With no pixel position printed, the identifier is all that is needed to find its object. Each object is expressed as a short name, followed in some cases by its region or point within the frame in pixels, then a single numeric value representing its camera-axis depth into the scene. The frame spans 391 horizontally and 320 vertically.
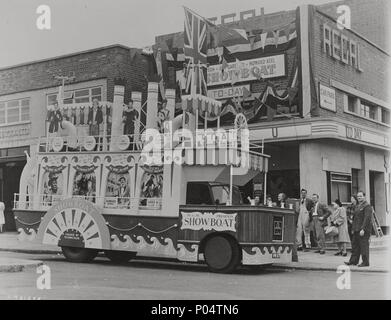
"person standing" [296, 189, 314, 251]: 16.95
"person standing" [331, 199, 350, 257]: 16.33
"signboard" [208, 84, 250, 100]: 21.22
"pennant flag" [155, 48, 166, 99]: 22.72
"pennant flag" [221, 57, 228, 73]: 21.27
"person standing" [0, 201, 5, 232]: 23.83
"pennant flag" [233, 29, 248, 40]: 21.13
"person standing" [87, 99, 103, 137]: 15.81
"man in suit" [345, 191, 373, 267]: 13.84
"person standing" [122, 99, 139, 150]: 15.60
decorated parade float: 12.80
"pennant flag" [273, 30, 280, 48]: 20.42
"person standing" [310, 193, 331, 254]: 16.81
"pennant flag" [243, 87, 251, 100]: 21.00
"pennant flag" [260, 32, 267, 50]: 20.80
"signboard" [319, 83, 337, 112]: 19.73
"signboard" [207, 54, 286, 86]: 20.50
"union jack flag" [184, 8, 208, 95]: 16.67
